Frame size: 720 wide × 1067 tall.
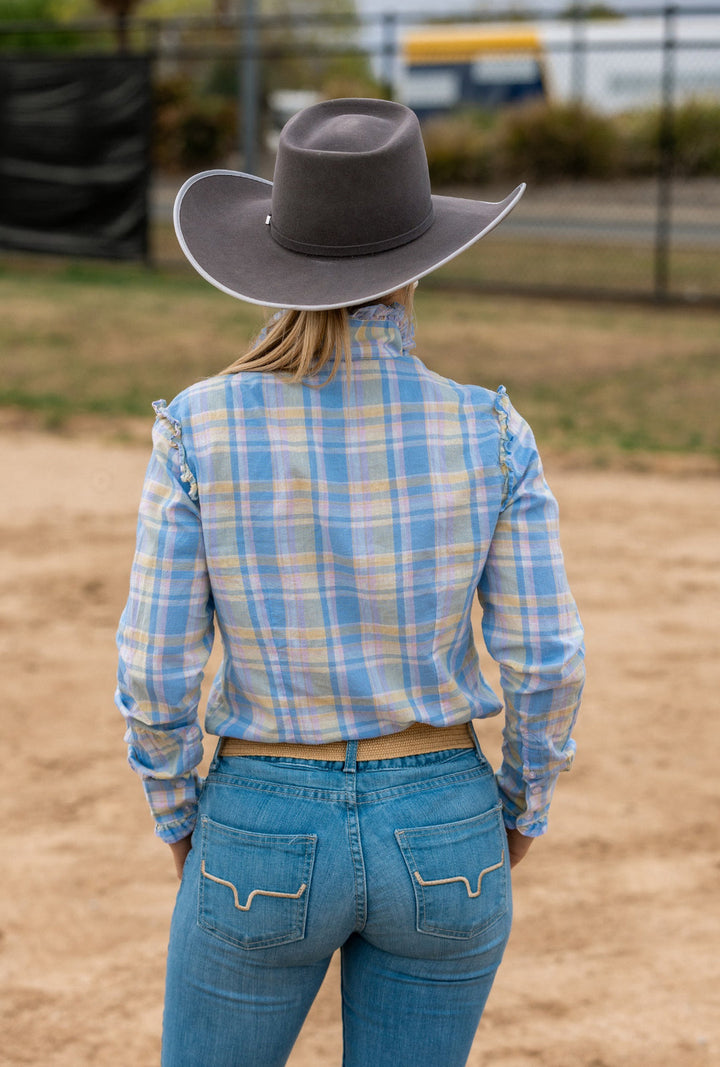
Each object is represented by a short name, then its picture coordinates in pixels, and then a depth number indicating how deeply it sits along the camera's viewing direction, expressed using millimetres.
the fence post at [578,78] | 15125
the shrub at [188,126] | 16391
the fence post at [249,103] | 14375
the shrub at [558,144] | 15266
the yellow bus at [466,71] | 18984
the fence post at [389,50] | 13695
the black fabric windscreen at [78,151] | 14117
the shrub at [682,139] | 14523
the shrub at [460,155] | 16000
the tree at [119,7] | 33688
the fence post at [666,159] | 12445
